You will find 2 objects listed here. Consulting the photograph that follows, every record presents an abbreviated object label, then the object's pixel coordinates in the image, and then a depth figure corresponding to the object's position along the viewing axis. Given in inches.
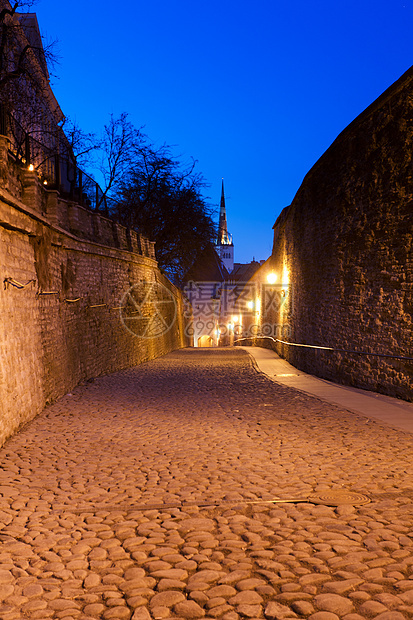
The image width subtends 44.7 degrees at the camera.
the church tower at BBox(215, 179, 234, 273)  5275.6
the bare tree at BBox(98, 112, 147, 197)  1293.1
